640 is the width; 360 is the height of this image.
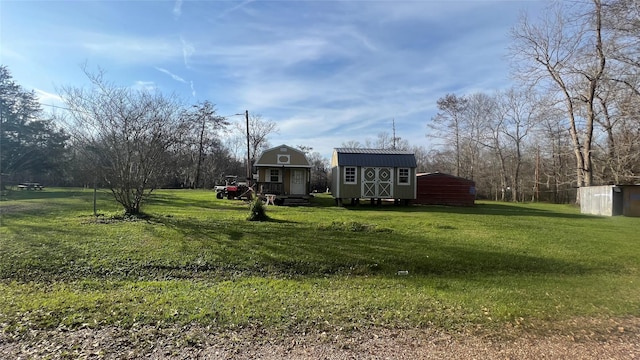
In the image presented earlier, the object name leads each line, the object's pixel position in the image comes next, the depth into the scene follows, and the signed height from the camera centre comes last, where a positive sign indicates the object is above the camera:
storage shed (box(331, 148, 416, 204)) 21.88 +0.54
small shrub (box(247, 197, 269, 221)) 11.80 -0.93
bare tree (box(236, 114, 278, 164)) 47.12 +5.54
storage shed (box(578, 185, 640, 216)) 18.39 -0.60
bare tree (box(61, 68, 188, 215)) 10.98 +1.04
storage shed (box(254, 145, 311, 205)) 22.96 +0.81
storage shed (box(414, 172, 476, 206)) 24.08 -0.30
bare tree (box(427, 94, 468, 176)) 44.19 +9.33
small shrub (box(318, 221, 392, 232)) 10.70 -1.27
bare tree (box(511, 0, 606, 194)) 24.17 +6.62
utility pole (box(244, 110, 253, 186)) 33.68 +6.34
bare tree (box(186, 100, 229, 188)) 47.91 +7.33
